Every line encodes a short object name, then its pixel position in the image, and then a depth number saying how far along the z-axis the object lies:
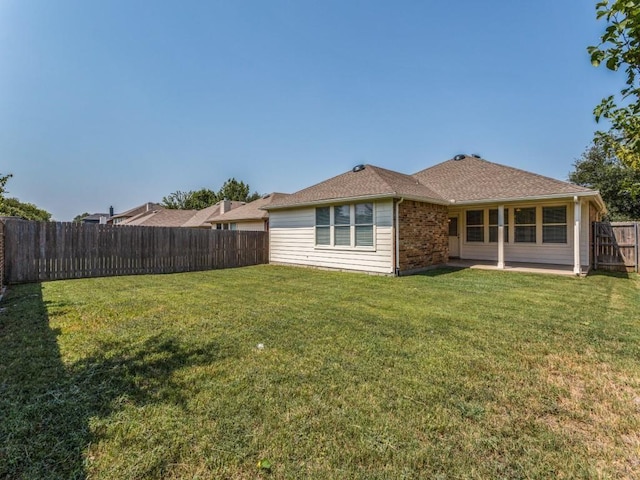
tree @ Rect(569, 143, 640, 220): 20.58
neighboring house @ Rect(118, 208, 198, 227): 30.47
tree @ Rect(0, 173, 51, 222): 39.18
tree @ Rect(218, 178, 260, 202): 48.94
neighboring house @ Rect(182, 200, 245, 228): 23.84
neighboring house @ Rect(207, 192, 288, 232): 17.98
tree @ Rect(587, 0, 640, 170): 1.56
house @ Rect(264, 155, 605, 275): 10.15
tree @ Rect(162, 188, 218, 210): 49.78
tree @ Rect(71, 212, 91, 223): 73.56
